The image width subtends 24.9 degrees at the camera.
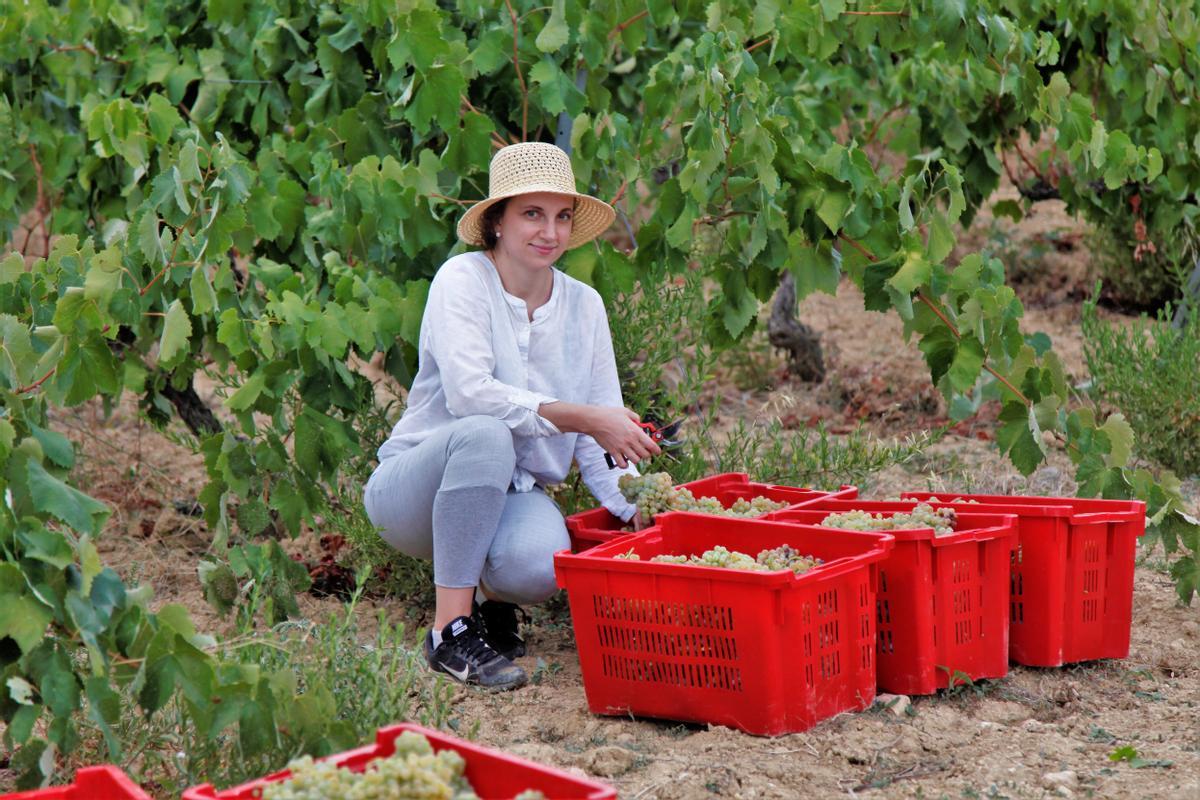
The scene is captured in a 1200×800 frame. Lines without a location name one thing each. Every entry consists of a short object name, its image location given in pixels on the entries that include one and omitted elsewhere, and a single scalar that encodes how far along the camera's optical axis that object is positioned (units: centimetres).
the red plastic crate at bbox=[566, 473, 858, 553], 642
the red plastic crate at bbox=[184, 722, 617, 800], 359
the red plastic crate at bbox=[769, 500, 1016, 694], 565
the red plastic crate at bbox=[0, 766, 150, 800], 389
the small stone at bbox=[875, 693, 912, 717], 563
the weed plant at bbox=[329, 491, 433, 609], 718
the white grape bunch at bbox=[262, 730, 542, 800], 358
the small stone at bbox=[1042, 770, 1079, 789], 491
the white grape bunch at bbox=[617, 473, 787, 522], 621
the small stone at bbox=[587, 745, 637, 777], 501
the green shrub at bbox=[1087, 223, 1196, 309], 1308
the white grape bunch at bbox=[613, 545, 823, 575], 535
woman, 611
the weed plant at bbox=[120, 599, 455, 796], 435
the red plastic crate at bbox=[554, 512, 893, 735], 523
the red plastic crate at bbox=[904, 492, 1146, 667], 607
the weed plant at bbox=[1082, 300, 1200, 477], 908
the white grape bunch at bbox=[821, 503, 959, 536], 583
